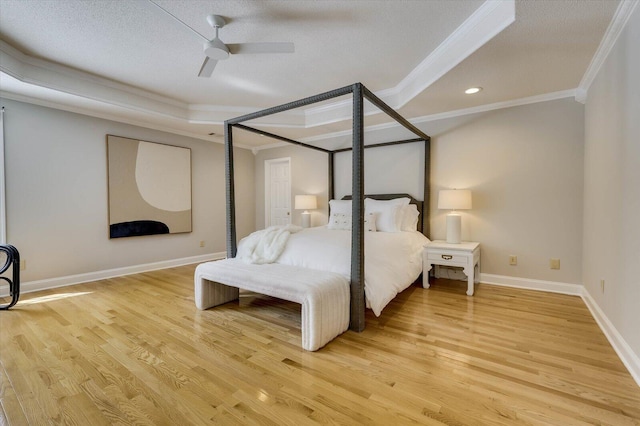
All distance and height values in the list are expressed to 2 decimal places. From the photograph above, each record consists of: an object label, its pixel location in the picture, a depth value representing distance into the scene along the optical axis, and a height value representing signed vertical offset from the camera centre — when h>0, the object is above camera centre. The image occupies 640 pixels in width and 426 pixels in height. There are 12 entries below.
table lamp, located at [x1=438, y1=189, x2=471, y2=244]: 3.52 +0.03
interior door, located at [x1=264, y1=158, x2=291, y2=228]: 5.97 +0.31
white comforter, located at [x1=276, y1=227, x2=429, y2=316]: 2.46 -0.51
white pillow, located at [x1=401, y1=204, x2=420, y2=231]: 3.90 -0.17
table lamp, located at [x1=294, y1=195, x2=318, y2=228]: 5.18 +0.07
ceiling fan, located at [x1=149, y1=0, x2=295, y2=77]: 2.17 +1.25
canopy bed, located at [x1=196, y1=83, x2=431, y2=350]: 2.30 +0.02
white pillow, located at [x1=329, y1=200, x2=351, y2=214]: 4.25 +0.00
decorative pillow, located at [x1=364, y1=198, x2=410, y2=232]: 3.83 -0.08
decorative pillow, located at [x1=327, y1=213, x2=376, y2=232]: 3.90 -0.22
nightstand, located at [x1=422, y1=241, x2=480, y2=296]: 3.25 -0.61
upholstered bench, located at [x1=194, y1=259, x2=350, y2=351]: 2.05 -0.68
